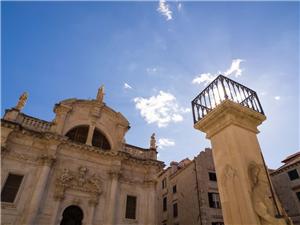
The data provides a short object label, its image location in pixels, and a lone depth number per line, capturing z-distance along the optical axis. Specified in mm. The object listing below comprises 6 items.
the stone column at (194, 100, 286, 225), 3809
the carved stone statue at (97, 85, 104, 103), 22531
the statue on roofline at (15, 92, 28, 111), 17834
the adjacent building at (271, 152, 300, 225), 24984
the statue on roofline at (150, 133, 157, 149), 22412
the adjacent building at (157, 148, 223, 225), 23969
